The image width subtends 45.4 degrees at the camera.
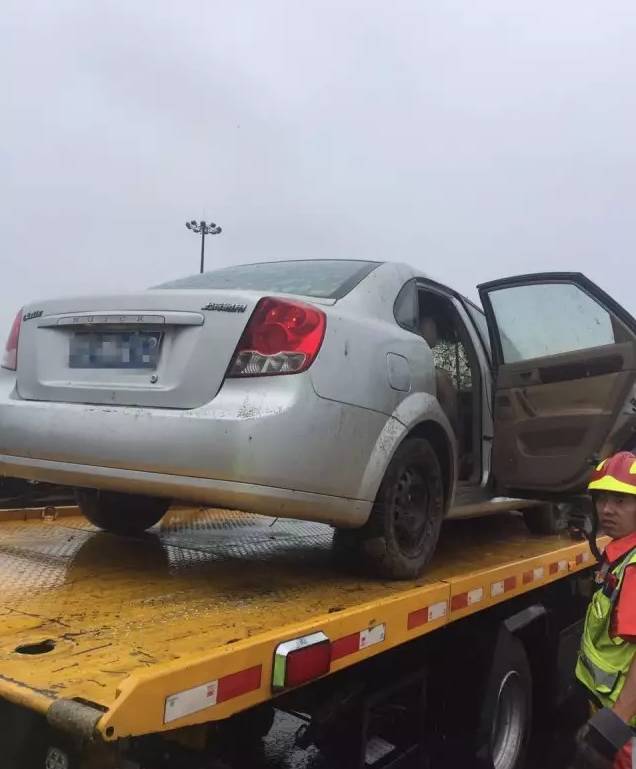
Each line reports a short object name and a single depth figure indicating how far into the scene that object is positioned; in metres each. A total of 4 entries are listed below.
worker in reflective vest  2.17
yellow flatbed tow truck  1.72
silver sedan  2.46
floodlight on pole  21.12
